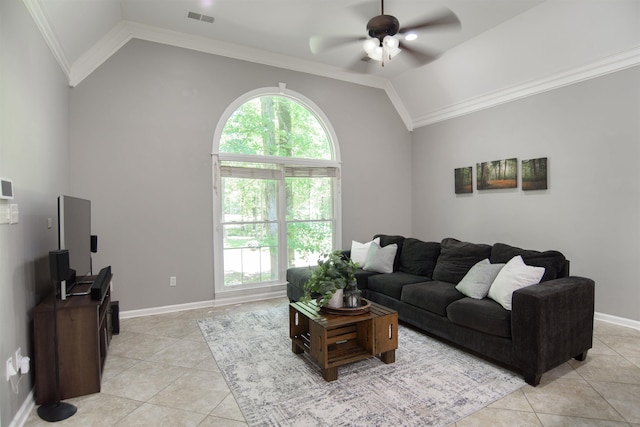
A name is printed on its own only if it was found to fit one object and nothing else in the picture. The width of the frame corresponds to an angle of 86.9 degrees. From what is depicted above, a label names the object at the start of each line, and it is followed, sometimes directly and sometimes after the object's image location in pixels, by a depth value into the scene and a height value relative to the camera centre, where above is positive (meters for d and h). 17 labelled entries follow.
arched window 4.68 +0.37
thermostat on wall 1.92 +0.18
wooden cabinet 2.31 -0.92
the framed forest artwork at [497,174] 4.62 +0.49
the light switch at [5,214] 1.95 +0.03
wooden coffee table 2.56 -1.02
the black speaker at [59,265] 2.22 -0.32
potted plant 2.74 -0.54
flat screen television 2.45 -0.13
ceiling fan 2.62 +1.46
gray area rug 2.14 -1.29
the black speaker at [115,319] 3.56 -1.09
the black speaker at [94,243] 3.60 -0.28
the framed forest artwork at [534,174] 4.26 +0.43
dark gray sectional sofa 2.44 -0.84
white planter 2.83 -0.75
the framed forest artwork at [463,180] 5.23 +0.46
